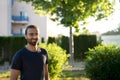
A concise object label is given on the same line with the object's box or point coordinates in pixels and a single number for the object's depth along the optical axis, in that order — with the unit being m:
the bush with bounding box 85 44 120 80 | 7.27
